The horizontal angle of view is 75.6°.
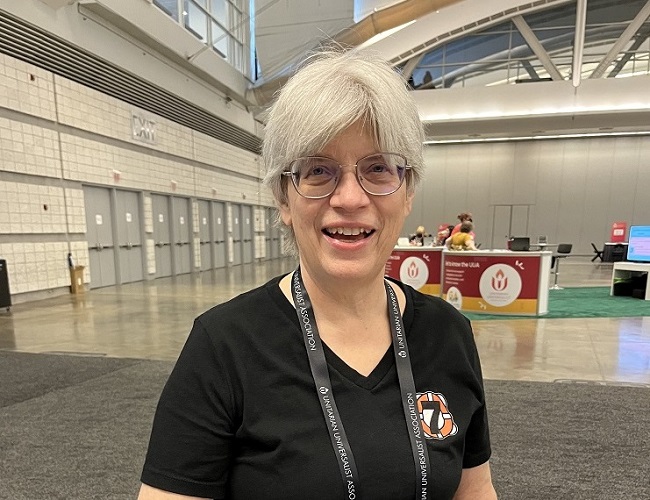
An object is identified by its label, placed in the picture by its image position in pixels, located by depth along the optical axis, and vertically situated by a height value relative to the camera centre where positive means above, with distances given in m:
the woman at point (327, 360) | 0.75 -0.30
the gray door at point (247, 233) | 15.48 -0.77
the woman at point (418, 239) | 9.33 -0.62
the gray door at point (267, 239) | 17.14 -1.10
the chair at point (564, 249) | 10.94 -0.98
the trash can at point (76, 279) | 8.07 -1.29
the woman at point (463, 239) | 6.52 -0.43
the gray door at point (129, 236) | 9.56 -0.55
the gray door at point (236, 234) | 14.73 -0.79
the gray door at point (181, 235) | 11.57 -0.65
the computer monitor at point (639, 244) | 7.28 -0.57
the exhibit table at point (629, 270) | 7.24 -1.06
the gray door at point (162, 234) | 10.80 -0.57
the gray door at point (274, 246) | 17.95 -1.47
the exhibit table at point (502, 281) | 6.02 -1.02
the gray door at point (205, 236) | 12.86 -0.73
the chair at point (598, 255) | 15.65 -1.66
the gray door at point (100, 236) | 8.71 -0.51
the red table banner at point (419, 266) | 7.22 -0.94
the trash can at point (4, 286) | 6.18 -1.10
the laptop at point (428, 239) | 13.26 -0.88
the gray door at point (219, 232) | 13.59 -0.66
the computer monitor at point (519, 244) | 8.83 -0.71
